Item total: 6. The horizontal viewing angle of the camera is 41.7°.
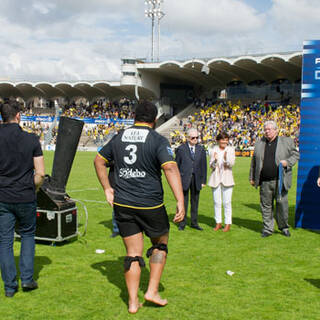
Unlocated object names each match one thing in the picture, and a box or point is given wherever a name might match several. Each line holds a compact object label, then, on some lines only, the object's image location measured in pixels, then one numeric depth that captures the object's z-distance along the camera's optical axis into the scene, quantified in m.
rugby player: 3.68
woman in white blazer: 7.32
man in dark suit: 7.45
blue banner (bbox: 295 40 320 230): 7.32
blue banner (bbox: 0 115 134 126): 46.69
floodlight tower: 48.75
